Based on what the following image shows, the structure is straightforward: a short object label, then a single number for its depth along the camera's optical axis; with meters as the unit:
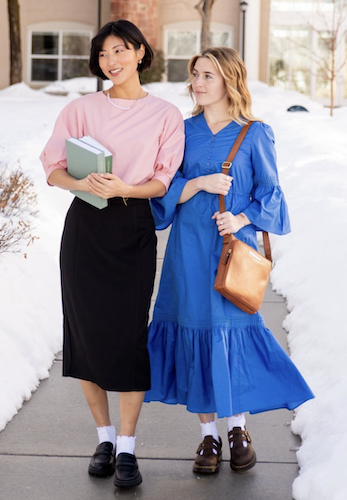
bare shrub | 5.49
